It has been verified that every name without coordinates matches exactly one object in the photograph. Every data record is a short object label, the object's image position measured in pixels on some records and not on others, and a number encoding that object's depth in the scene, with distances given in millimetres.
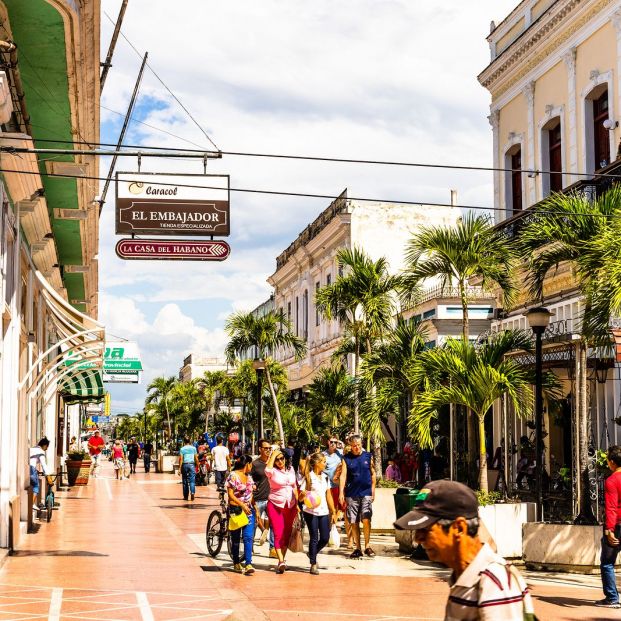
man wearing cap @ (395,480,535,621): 3480
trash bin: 15609
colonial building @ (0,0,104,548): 11992
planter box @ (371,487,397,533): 17828
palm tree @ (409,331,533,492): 15180
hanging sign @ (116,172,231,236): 13859
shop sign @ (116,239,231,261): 14172
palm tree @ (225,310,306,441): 31156
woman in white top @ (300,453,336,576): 13391
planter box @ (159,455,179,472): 51594
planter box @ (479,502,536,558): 14188
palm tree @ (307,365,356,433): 31047
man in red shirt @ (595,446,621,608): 10719
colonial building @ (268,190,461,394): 43562
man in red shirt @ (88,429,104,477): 44625
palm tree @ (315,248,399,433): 21938
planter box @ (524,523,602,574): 13078
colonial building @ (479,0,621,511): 21469
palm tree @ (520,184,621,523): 12984
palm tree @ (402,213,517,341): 16797
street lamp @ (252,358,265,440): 27752
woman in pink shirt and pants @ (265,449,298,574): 13898
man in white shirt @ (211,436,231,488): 27800
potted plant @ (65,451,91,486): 34750
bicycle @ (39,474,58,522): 21062
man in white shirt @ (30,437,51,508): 19156
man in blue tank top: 15031
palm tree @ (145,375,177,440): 75500
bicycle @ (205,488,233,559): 14961
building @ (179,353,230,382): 106225
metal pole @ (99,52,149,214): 18878
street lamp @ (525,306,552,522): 14453
